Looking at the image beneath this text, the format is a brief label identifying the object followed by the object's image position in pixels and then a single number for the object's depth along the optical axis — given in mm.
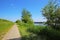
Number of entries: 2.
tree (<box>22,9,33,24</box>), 22846
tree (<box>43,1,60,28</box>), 4550
